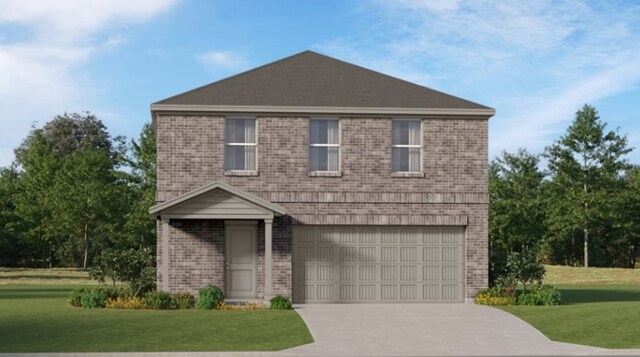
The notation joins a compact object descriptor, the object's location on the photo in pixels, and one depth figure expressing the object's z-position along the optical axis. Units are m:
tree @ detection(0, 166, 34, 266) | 68.44
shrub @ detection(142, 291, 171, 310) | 25.27
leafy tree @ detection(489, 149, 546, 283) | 68.25
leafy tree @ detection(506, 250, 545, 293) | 27.27
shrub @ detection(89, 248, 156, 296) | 27.08
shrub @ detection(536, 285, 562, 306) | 26.53
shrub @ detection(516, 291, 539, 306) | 26.50
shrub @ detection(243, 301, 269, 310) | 25.28
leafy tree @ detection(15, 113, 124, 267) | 61.09
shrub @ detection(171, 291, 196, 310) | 25.58
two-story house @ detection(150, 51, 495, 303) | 27.50
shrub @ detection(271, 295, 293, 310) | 25.75
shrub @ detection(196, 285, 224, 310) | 25.47
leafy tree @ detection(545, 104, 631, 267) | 62.09
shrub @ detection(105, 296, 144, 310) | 25.20
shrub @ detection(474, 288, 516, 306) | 26.88
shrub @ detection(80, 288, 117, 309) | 25.72
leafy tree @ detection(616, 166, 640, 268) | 65.94
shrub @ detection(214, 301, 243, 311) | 25.28
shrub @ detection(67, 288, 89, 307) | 26.64
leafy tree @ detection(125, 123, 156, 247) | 58.19
